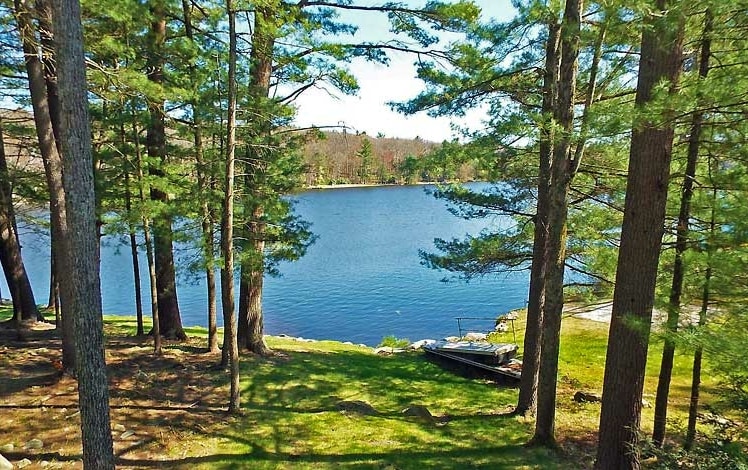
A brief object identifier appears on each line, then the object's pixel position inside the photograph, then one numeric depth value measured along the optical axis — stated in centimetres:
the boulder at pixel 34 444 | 517
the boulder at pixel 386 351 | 1417
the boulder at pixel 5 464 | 453
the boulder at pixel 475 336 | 1572
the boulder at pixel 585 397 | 926
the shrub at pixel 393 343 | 1570
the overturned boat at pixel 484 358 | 1117
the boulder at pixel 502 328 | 1667
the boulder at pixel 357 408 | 785
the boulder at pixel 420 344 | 1465
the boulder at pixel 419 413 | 796
